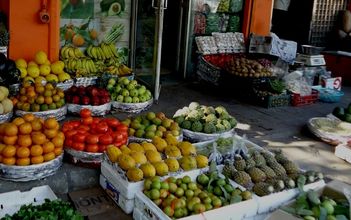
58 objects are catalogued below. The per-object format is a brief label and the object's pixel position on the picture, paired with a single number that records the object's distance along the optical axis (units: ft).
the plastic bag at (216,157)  13.89
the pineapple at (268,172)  12.90
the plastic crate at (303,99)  23.88
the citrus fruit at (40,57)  19.99
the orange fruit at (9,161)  12.49
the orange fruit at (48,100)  16.81
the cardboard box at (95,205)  12.35
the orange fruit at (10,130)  12.76
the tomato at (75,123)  14.68
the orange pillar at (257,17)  27.91
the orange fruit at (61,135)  13.43
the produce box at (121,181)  12.18
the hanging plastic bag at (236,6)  27.78
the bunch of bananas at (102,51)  23.27
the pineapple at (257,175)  12.67
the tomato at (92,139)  13.84
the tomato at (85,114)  15.07
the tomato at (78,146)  13.88
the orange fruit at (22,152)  12.48
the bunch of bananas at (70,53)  22.15
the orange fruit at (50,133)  13.23
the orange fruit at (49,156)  12.92
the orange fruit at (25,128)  12.98
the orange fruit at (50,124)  13.28
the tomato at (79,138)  13.91
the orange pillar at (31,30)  19.67
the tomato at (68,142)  14.03
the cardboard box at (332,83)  26.43
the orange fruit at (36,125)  13.35
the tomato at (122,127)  14.62
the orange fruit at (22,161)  12.55
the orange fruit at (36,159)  12.68
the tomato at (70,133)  14.08
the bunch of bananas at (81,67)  21.12
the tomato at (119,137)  14.14
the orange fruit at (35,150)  12.62
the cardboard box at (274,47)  27.25
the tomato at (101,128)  14.29
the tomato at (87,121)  14.80
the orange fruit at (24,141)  12.72
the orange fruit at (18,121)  13.15
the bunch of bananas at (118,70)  21.50
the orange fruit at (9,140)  12.76
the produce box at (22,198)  11.62
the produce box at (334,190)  12.28
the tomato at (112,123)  14.80
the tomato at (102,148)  13.97
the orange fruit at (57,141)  13.20
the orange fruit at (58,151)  13.24
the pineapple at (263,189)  12.17
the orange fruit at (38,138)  12.86
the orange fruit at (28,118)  13.56
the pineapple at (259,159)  13.39
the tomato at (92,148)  13.87
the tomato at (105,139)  13.90
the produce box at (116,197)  12.34
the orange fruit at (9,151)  12.43
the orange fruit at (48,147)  12.88
